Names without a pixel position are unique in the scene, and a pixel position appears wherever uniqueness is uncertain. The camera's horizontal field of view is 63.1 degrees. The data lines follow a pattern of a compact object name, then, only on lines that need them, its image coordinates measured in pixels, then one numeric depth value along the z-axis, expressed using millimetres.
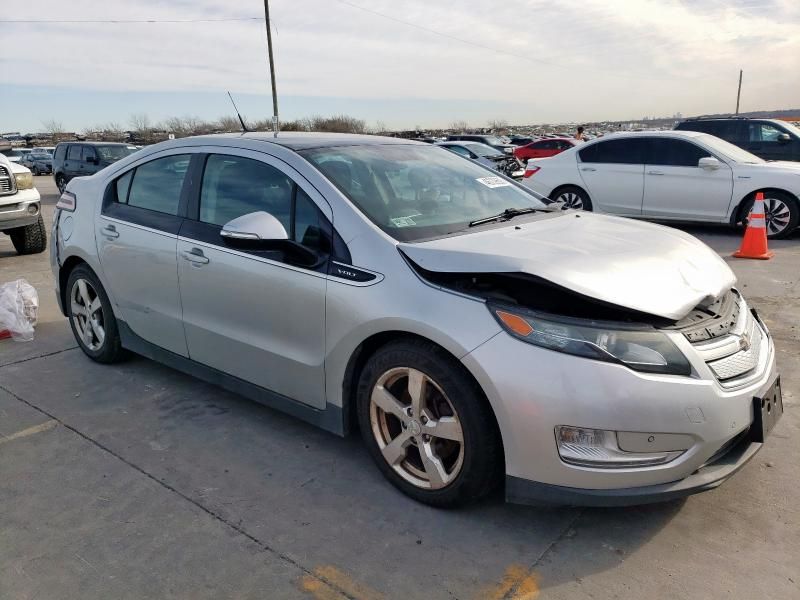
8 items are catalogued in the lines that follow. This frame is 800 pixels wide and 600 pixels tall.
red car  23050
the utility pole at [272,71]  27922
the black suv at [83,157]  19250
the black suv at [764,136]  11938
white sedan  9336
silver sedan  2422
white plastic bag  5402
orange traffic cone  8141
